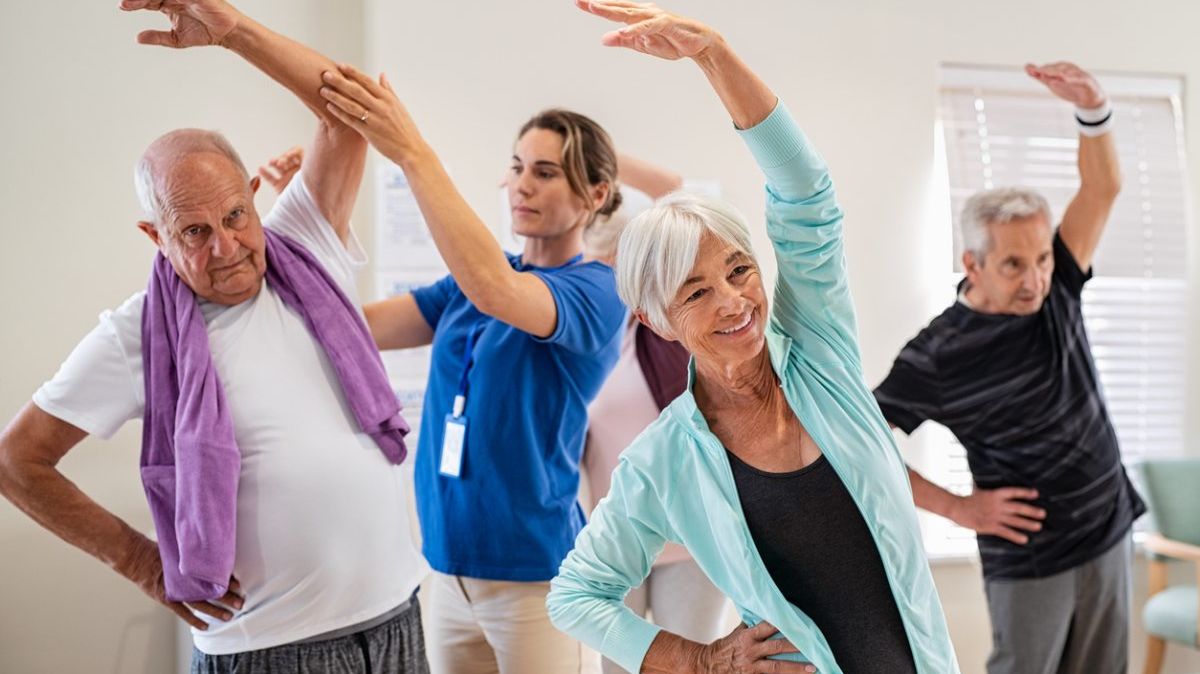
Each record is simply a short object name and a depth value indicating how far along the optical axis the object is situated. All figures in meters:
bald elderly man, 1.72
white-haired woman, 1.44
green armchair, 3.80
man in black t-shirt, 2.72
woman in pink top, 2.67
